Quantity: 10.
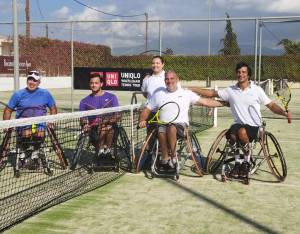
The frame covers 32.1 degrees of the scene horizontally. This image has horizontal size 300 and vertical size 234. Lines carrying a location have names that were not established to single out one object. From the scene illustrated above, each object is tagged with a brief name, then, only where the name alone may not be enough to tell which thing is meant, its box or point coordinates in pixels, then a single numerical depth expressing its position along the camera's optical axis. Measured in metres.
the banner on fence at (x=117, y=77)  14.46
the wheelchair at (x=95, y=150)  7.22
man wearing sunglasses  7.01
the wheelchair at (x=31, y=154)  6.97
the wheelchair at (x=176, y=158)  6.85
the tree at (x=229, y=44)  19.76
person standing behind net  7.67
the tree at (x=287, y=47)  25.73
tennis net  5.94
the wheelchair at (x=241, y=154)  6.66
